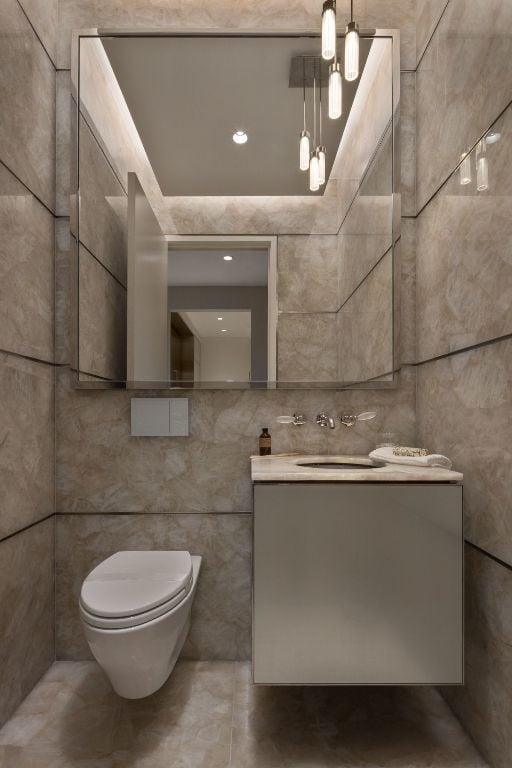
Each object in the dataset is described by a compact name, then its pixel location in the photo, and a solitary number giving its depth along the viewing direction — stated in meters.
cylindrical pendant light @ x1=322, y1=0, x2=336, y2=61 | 1.28
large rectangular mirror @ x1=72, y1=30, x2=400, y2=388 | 1.69
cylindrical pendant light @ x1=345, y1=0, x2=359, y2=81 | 1.33
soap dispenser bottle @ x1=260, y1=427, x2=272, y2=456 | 1.70
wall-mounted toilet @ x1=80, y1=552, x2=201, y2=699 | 1.15
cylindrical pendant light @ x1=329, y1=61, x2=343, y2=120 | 1.40
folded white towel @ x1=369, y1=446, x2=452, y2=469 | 1.34
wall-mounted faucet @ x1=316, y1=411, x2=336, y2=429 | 1.67
